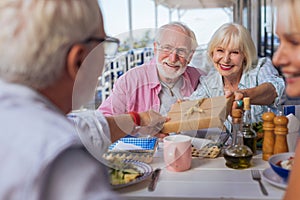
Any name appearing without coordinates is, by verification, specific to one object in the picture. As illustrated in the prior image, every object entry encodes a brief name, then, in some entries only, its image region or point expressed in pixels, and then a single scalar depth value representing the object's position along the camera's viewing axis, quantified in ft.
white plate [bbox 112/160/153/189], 3.17
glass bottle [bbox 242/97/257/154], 3.97
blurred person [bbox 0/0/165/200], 1.56
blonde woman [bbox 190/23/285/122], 5.99
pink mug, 3.55
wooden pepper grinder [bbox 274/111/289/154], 3.68
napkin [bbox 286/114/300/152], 3.84
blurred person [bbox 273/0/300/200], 2.15
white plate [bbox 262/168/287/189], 3.04
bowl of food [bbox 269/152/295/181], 3.08
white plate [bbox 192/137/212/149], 4.18
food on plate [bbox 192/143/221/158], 3.98
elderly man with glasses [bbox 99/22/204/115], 4.62
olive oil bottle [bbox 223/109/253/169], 3.58
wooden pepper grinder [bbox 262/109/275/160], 3.82
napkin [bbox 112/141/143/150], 4.18
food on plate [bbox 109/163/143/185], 3.21
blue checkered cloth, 4.24
